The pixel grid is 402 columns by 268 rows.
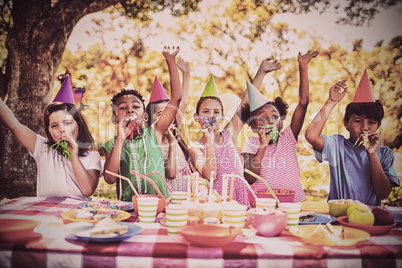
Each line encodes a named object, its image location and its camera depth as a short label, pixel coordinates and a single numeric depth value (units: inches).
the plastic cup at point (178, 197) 69.7
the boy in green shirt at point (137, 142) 97.4
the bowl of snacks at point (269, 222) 54.7
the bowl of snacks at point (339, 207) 70.2
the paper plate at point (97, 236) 51.0
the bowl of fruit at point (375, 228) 57.1
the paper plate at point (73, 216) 61.4
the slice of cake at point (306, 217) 64.9
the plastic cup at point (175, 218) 56.1
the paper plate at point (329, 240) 50.9
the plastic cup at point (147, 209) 63.2
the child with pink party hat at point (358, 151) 98.0
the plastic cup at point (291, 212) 60.4
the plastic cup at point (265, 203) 63.2
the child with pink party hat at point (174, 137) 103.6
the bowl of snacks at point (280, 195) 70.8
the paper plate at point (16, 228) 53.3
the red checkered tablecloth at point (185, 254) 48.2
